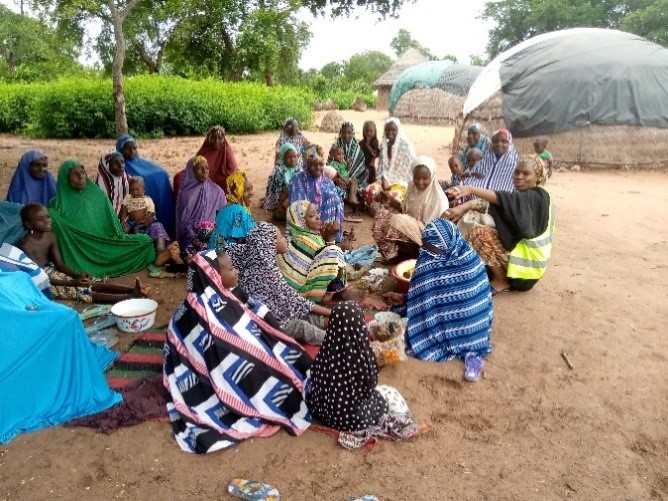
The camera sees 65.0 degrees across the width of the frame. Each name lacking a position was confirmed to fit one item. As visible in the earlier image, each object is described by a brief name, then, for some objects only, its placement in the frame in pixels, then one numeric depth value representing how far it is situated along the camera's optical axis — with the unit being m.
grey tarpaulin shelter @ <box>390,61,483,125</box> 21.44
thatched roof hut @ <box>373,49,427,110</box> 28.03
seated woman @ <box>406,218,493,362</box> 3.82
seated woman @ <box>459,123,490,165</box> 7.72
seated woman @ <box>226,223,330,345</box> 3.84
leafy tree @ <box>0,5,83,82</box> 26.42
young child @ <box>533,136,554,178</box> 10.02
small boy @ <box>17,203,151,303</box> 4.46
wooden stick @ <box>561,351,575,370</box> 3.80
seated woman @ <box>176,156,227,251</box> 5.73
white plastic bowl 4.03
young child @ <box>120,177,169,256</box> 5.74
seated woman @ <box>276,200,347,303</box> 4.45
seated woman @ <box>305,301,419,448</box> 2.79
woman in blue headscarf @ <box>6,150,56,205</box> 5.33
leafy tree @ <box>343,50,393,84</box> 40.45
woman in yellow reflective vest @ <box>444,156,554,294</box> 4.65
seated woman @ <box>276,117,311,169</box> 8.07
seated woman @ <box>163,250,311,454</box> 3.00
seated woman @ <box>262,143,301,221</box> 7.08
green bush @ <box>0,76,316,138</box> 16.25
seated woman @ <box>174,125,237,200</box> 6.66
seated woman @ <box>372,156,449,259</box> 5.39
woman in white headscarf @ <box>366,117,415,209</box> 7.65
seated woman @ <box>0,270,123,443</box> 2.91
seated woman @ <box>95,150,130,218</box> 5.84
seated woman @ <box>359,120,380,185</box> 8.21
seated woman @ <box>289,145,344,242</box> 6.27
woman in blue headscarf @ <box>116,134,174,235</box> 6.21
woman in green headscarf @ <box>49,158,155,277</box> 5.05
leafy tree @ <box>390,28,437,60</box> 63.06
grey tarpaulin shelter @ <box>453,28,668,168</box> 11.57
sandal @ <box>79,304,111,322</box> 4.32
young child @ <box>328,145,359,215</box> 7.66
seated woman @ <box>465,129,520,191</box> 6.85
